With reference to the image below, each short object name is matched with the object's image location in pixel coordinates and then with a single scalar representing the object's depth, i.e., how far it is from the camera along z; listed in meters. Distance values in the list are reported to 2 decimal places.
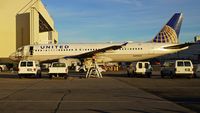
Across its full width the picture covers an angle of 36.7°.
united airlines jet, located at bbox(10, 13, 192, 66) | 43.56
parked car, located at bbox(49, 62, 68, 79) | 26.82
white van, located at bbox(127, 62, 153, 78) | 29.53
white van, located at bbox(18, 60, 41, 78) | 27.68
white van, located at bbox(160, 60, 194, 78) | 26.42
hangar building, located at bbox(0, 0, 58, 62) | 53.55
